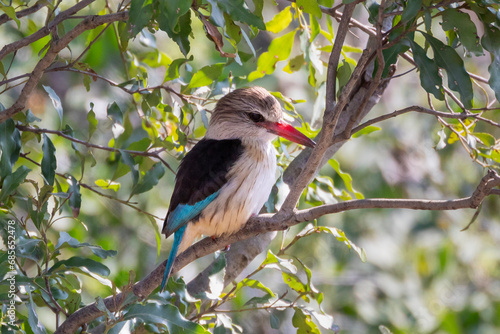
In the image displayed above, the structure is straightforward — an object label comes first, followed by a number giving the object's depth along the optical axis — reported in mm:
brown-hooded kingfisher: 5930
